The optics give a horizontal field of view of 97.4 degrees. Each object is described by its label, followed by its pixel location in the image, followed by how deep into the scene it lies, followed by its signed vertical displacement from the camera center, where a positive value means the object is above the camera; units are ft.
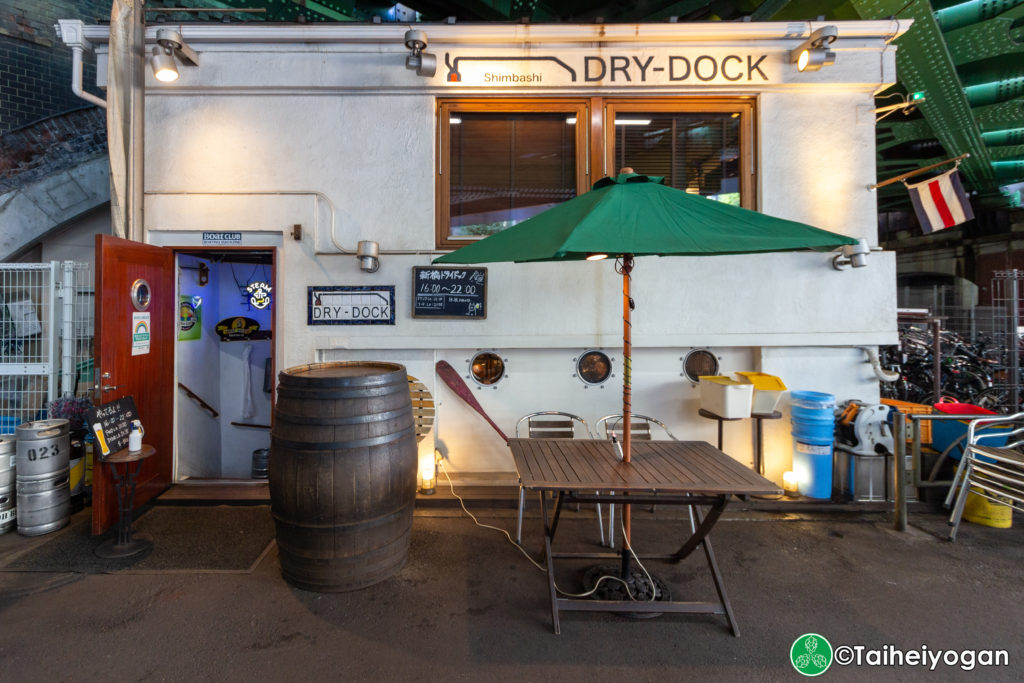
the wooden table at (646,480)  7.32 -2.30
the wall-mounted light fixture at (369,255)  12.80 +2.51
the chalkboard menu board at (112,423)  10.16 -1.90
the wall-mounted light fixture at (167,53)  12.19 +8.06
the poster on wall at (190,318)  15.60 +0.89
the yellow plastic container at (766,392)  12.52 -1.36
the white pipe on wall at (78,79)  13.26 +7.82
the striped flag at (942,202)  13.52 +4.27
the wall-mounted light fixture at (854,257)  12.67 +2.50
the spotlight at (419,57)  12.44 +8.16
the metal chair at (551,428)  12.46 -2.37
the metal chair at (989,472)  10.38 -3.08
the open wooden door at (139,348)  11.00 -0.15
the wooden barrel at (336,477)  8.58 -2.59
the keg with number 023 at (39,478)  10.97 -3.33
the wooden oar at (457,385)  13.73 -1.29
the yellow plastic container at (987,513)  11.55 -4.42
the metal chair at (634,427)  11.82 -2.40
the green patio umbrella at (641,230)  6.43 +1.75
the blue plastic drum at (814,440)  12.55 -2.75
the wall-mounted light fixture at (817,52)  12.46 +8.32
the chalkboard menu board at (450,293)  13.47 +1.50
